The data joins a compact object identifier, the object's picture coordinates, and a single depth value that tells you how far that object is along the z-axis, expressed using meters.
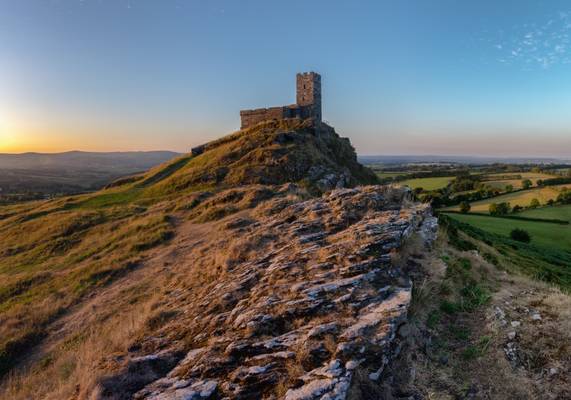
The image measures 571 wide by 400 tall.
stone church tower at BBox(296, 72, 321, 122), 48.16
